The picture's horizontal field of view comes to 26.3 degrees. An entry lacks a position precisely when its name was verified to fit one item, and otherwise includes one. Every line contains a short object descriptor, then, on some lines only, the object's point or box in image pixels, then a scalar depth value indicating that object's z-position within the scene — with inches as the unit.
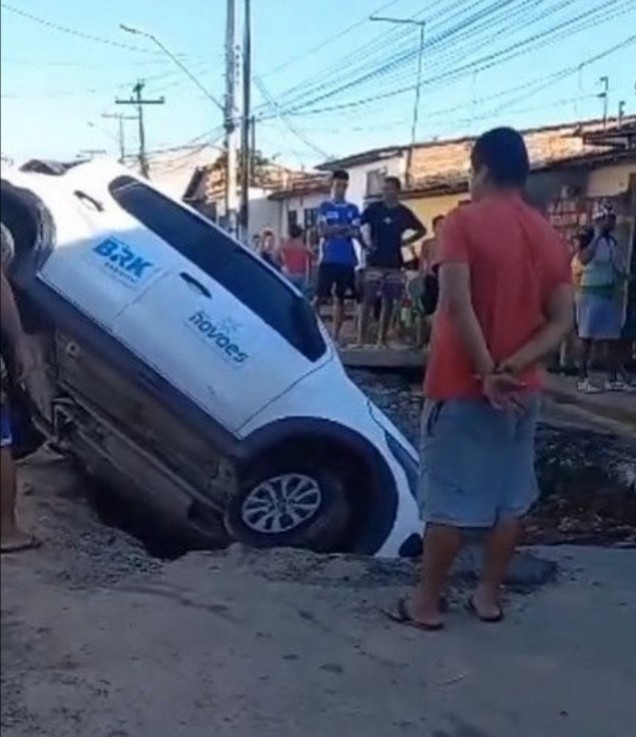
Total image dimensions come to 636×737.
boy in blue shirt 453.4
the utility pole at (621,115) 387.0
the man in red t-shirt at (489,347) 153.6
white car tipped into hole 178.9
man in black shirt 455.5
